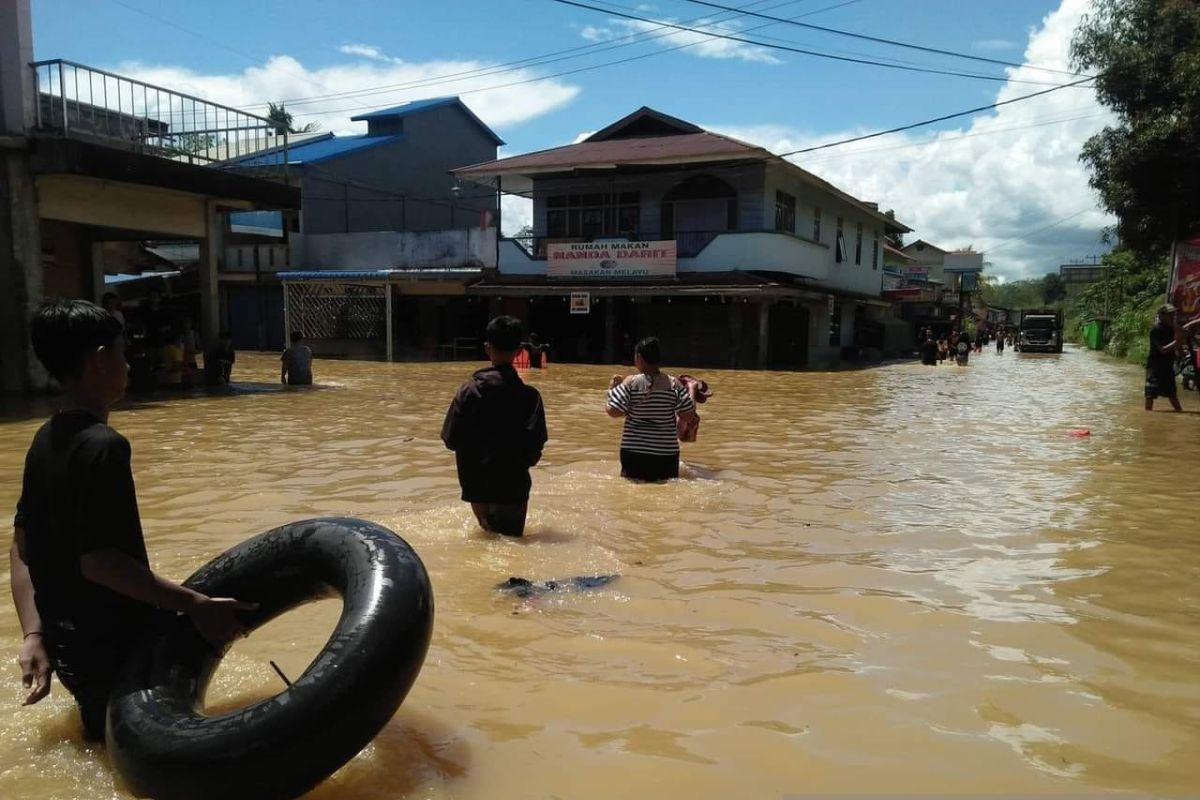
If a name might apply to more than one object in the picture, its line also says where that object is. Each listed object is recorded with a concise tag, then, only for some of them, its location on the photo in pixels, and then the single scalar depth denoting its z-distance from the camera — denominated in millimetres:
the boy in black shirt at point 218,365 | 16594
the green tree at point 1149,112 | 17812
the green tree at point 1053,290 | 110250
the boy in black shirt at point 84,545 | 2436
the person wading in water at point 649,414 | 6883
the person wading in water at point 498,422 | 4961
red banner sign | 20203
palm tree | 49469
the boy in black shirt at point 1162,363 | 13047
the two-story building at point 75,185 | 12977
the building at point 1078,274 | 82500
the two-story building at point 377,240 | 29594
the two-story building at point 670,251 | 26016
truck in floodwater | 44531
